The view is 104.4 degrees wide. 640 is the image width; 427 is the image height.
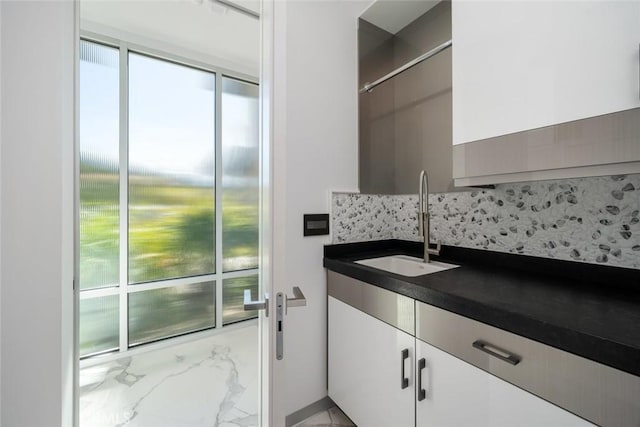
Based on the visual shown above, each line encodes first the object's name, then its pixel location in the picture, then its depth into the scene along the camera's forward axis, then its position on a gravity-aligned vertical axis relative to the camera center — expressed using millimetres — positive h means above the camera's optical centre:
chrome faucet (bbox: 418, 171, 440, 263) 1368 -59
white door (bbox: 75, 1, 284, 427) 1718 -66
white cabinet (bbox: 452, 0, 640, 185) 707 +424
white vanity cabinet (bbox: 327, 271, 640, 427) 597 -515
